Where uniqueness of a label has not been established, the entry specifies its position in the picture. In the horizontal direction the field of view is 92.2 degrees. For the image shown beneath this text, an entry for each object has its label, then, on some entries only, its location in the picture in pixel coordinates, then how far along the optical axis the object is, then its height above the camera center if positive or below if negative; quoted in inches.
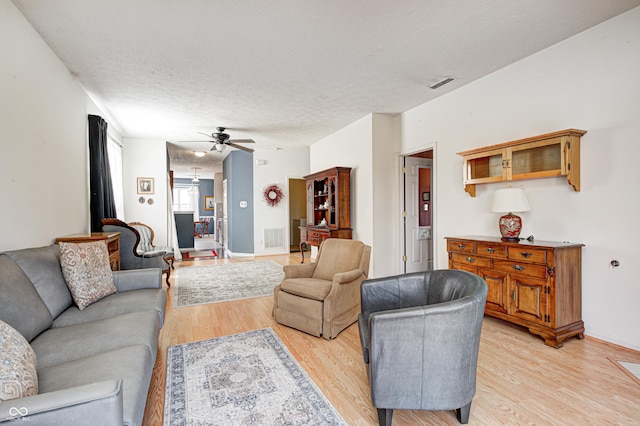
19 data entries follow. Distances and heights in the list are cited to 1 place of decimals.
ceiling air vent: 143.8 +58.5
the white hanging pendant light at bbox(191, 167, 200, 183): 447.1 +57.6
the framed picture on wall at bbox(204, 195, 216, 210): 580.7 +10.3
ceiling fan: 218.8 +50.2
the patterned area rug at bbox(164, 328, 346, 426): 68.6 -46.8
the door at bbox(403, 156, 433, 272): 201.5 -6.5
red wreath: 315.0 +13.6
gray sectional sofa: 36.6 -27.2
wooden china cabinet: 217.6 +0.7
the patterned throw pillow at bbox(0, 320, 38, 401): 39.3 -21.5
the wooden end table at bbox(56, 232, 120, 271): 115.2 -12.5
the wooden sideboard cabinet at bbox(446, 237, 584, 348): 102.3 -29.3
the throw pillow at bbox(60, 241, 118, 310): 87.0 -18.4
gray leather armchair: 59.7 -29.7
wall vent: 318.0 -32.0
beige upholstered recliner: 112.0 -32.2
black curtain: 157.5 +19.9
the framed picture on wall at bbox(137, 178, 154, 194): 254.9 +19.6
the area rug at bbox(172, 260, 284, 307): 166.5 -47.7
